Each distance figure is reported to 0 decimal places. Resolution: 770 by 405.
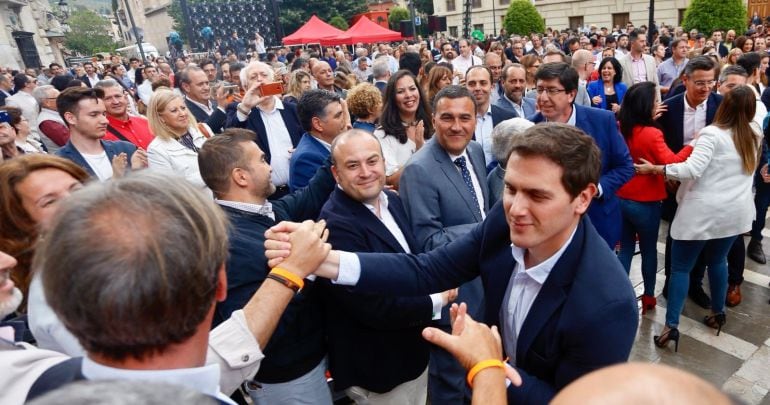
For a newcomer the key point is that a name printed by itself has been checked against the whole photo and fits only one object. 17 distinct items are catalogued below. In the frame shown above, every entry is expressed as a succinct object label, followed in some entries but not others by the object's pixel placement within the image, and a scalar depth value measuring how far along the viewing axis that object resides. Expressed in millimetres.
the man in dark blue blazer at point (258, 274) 2016
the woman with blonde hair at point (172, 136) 3729
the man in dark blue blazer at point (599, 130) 3342
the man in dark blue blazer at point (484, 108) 4320
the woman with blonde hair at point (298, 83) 6074
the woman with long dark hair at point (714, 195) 3252
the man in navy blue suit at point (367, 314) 2205
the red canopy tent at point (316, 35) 17469
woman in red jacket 3584
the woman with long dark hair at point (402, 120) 4008
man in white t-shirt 3742
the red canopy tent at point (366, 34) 17578
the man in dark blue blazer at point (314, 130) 3467
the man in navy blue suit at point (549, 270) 1475
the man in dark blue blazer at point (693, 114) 3922
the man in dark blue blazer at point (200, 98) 5309
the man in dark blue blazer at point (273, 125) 4363
